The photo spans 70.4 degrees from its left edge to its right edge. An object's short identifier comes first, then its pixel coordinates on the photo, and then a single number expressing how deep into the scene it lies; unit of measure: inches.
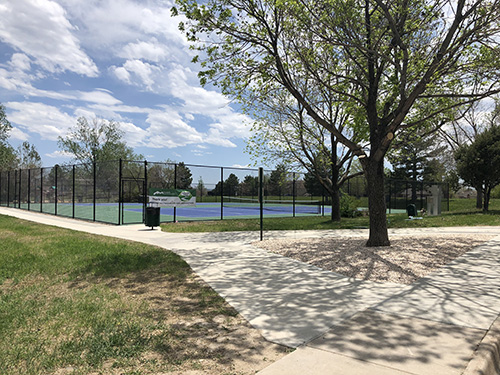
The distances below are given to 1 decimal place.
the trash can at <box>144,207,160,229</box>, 573.6
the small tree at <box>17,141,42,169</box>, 2298.2
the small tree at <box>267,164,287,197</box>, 868.8
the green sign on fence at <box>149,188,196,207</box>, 623.5
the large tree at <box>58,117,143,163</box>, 2129.7
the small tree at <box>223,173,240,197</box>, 960.2
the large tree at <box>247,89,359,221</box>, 729.6
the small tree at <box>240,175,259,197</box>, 1117.9
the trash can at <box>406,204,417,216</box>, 887.1
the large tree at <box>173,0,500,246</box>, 352.6
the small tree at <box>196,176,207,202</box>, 948.3
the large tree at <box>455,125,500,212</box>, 1023.6
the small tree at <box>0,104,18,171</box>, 1758.1
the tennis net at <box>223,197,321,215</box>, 1194.0
